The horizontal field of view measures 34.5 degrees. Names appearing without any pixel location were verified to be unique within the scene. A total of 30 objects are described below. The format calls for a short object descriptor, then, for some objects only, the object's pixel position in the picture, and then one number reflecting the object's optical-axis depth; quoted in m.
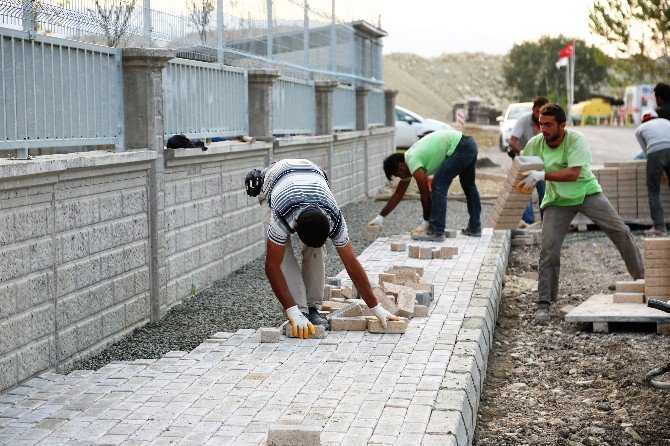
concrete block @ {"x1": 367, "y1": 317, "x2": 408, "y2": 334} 7.82
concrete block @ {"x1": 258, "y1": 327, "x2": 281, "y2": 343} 7.60
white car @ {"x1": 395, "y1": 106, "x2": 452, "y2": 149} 36.62
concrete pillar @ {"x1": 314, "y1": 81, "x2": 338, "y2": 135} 17.81
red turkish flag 68.74
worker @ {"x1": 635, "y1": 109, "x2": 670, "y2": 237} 14.72
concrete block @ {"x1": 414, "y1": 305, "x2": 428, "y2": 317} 8.47
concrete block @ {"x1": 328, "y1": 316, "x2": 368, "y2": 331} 7.98
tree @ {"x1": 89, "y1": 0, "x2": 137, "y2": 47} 8.50
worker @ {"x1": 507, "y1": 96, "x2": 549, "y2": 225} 13.83
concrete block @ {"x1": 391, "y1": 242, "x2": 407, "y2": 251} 12.68
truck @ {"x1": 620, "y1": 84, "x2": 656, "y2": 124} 65.69
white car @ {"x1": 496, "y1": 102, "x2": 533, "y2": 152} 38.66
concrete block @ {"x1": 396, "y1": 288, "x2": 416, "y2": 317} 8.34
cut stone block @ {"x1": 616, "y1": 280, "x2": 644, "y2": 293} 9.57
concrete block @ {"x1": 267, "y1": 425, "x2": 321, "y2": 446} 4.95
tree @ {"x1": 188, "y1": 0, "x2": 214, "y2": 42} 11.12
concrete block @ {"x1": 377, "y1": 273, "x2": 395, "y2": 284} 9.56
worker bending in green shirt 12.59
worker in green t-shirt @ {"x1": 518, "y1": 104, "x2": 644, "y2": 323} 9.41
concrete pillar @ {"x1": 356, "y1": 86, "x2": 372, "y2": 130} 22.11
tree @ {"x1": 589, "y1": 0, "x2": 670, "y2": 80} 73.00
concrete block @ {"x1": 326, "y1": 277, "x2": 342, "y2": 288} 9.81
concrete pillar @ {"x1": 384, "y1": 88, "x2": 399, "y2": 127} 27.12
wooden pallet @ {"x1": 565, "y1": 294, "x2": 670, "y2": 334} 8.70
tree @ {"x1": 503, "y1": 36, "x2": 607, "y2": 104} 95.38
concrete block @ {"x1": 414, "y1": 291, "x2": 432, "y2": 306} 8.80
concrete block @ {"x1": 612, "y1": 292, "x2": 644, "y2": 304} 9.31
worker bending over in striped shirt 7.29
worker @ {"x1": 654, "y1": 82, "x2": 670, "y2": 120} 15.38
